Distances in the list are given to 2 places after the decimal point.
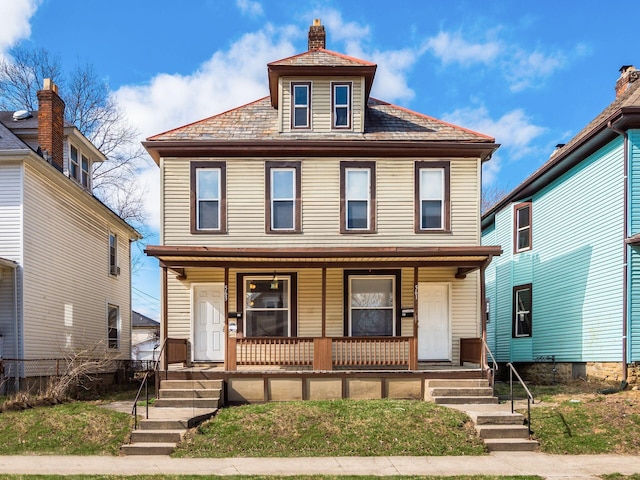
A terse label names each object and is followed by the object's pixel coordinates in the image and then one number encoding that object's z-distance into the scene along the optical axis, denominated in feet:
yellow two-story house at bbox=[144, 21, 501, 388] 48.32
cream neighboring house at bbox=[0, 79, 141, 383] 46.93
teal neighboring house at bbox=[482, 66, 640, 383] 44.27
